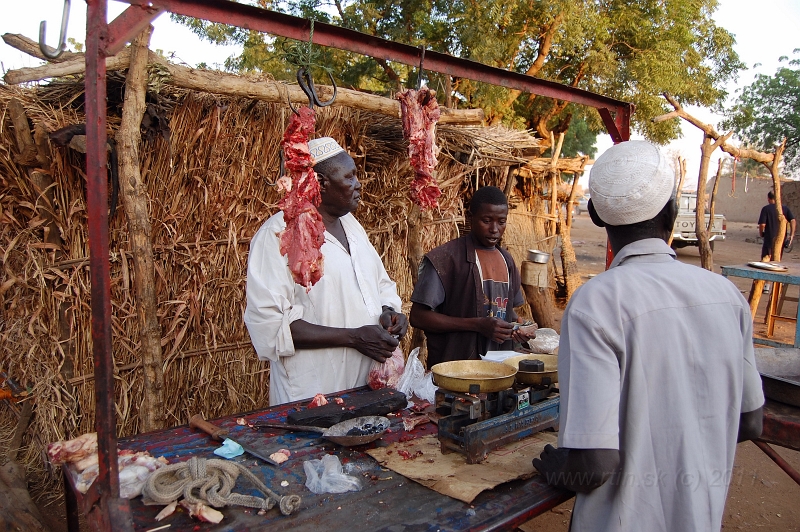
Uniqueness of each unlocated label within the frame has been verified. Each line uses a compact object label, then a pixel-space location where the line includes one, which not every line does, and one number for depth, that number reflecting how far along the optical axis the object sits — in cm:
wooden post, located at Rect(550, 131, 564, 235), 983
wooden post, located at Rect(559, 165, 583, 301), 1058
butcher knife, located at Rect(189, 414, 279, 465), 221
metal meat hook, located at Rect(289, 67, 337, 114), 264
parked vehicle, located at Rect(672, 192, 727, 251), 1992
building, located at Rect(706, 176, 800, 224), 3469
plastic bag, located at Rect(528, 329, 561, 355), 331
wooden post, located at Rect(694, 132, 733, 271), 880
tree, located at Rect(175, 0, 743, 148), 1235
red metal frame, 159
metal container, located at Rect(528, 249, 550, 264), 857
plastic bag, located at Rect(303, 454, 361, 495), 194
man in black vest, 369
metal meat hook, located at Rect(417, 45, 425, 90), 294
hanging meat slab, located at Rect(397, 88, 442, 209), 362
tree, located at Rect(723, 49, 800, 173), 2688
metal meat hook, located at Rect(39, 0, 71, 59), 168
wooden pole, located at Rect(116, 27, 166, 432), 364
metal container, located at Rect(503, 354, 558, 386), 247
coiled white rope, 181
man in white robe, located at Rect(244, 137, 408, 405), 288
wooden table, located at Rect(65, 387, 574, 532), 174
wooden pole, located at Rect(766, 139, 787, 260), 970
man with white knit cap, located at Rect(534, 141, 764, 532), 162
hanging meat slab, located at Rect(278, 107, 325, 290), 275
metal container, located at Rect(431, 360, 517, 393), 225
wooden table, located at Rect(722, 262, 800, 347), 685
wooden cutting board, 244
